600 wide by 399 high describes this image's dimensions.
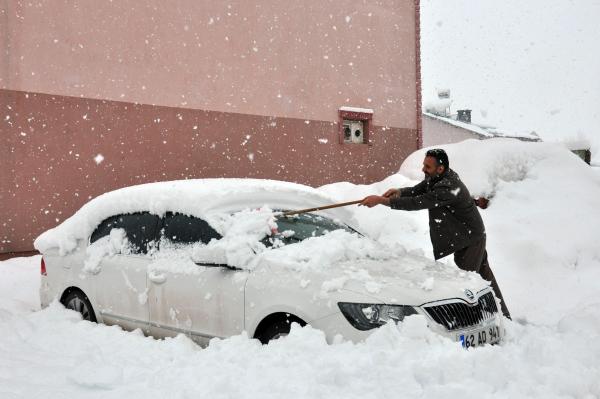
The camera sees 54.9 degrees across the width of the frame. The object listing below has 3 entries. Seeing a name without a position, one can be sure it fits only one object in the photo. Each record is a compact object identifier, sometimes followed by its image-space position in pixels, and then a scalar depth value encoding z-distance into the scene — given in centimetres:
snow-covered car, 377
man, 546
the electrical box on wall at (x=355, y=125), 1395
